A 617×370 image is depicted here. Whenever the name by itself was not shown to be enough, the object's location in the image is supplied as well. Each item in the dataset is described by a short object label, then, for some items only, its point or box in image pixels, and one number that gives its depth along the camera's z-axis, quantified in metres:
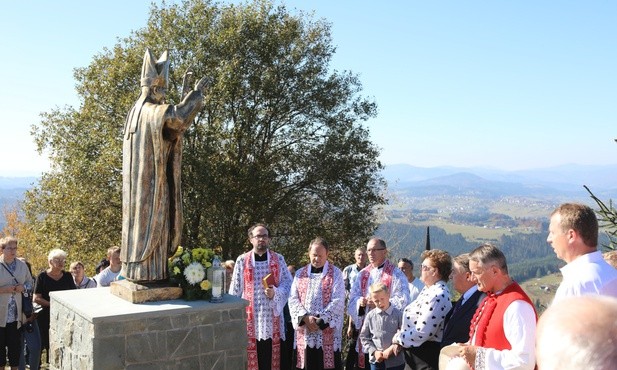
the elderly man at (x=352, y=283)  7.26
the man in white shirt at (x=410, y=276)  7.35
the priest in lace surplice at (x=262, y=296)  7.20
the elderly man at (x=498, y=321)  3.43
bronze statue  5.92
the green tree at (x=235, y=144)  17.38
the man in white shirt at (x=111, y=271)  8.09
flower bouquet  6.03
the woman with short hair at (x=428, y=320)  4.91
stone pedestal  5.32
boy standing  5.87
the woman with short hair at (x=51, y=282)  7.66
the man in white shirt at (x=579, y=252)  3.35
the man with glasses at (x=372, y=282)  6.74
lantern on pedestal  6.01
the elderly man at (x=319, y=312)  6.96
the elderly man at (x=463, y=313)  4.41
